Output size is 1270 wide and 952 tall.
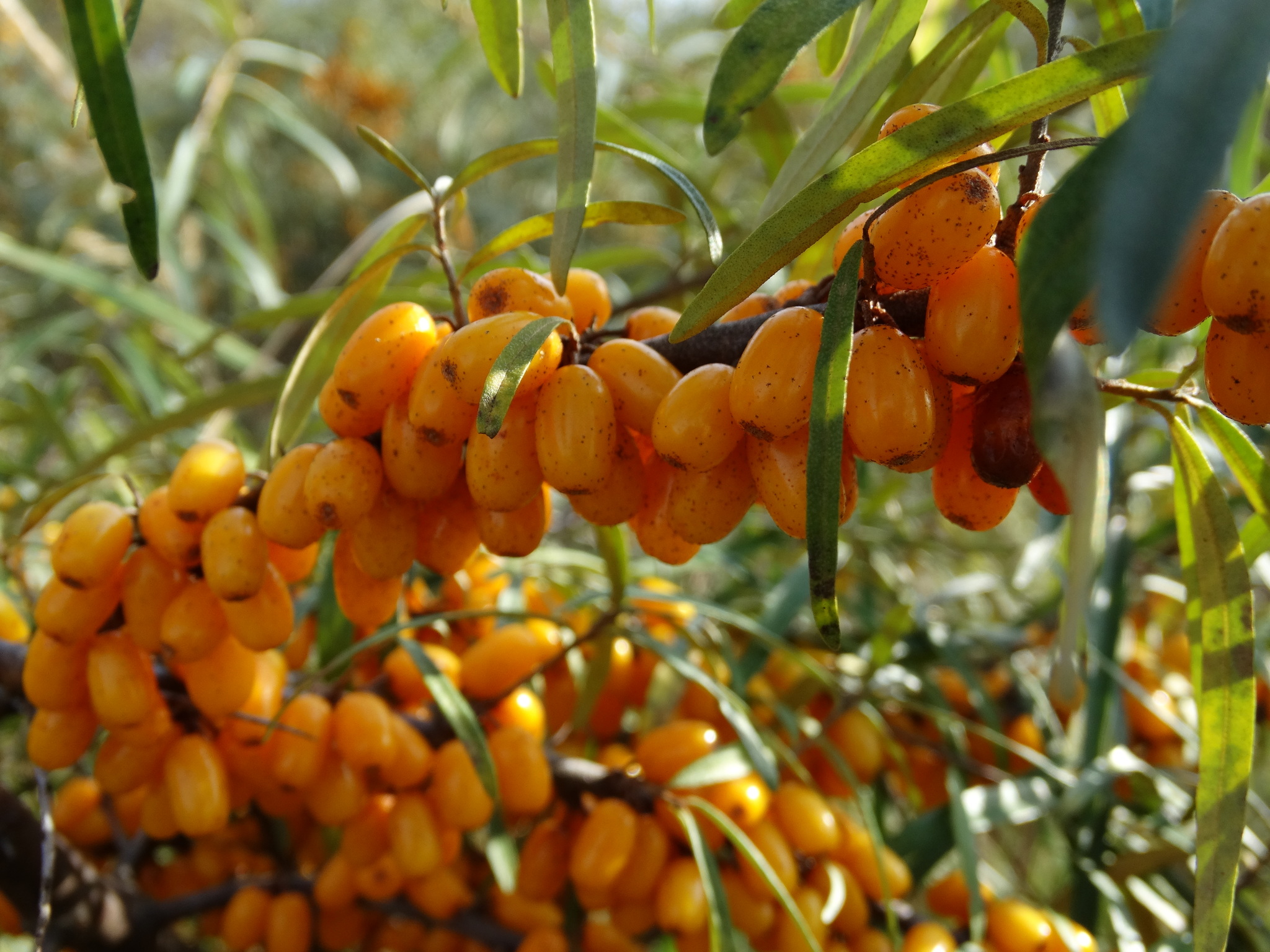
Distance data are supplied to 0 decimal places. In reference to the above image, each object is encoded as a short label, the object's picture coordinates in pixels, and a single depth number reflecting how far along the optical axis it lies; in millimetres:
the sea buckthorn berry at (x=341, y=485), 131
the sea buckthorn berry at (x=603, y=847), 162
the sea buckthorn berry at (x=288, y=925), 185
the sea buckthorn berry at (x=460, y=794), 162
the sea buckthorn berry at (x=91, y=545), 140
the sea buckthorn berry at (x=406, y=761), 164
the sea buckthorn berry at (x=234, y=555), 136
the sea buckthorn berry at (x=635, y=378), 127
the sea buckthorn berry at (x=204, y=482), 139
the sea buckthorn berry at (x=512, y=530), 134
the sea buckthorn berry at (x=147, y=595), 146
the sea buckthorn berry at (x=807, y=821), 170
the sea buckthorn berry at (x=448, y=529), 140
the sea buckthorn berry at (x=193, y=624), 143
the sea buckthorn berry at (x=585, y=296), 143
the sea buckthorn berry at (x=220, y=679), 150
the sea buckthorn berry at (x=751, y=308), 137
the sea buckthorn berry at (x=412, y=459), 131
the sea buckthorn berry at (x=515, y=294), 133
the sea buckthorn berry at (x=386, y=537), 136
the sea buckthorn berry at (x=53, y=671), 149
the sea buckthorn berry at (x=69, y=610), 144
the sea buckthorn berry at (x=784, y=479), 119
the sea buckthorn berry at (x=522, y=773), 165
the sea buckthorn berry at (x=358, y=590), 144
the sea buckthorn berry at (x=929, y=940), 165
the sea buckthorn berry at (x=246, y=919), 187
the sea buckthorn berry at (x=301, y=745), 159
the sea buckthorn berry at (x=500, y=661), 174
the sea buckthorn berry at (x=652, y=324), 140
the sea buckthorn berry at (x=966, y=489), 126
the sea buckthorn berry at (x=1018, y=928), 168
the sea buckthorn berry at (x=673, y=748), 170
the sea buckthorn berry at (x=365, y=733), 160
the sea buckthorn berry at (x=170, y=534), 142
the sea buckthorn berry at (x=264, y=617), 142
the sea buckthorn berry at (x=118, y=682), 146
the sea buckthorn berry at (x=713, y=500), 127
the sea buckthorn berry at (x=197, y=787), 153
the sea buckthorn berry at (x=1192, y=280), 111
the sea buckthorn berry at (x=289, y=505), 135
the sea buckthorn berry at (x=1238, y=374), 113
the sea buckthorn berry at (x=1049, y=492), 124
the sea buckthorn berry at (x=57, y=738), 153
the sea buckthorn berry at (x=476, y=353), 123
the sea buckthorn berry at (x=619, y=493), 131
